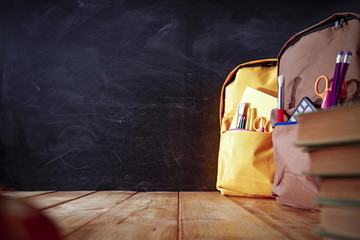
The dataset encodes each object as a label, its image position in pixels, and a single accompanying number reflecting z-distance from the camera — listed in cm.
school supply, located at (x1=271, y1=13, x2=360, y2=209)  76
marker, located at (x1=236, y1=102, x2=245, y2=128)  111
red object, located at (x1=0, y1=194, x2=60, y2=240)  30
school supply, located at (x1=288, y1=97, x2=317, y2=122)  83
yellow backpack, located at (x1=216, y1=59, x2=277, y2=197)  101
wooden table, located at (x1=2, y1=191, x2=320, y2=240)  54
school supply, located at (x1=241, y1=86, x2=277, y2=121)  108
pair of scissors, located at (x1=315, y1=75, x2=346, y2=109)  76
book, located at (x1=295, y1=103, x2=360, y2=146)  32
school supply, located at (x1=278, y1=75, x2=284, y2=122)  92
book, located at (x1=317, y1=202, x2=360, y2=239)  31
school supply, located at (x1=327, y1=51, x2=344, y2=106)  75
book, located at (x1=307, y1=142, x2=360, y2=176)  32
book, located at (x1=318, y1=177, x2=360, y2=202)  32
